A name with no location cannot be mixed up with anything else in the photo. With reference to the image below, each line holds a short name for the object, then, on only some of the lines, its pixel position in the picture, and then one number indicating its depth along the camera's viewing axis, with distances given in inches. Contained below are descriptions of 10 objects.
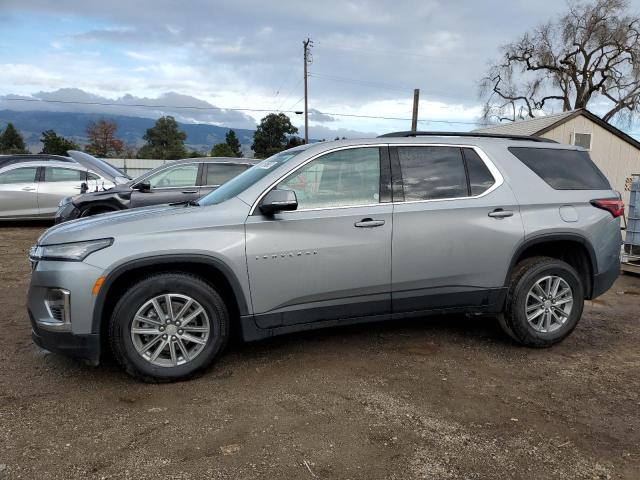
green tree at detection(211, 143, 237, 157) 2112.1
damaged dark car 344.2
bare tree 1542.8
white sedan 451.2
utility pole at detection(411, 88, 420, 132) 1084.5
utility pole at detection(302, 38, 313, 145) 1531.7
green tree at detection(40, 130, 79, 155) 1925.4
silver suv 134.7
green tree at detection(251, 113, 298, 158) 2204.7
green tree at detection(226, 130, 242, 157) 2527.1
